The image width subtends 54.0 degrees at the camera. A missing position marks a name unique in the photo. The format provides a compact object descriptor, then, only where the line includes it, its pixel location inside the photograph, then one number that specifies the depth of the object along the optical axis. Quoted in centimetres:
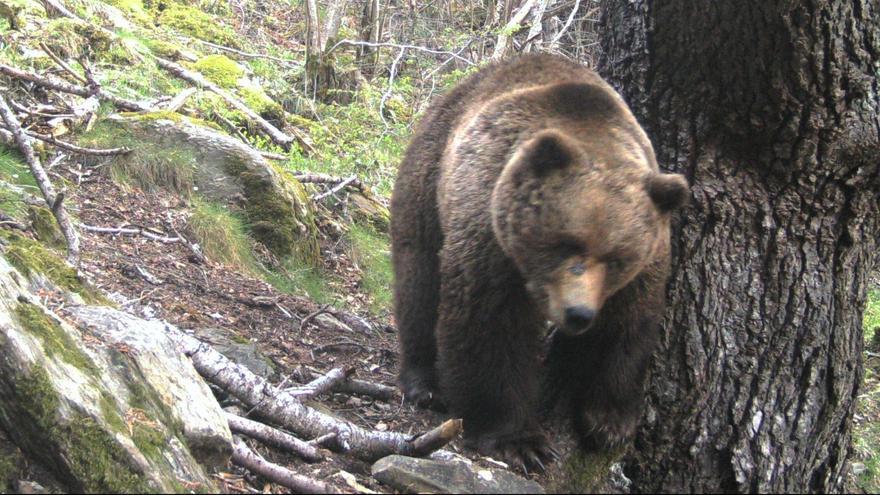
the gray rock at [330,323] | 607
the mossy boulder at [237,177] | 693
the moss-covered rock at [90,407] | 257
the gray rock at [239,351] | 458
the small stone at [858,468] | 566
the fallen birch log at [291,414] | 366
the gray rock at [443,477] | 311
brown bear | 364
